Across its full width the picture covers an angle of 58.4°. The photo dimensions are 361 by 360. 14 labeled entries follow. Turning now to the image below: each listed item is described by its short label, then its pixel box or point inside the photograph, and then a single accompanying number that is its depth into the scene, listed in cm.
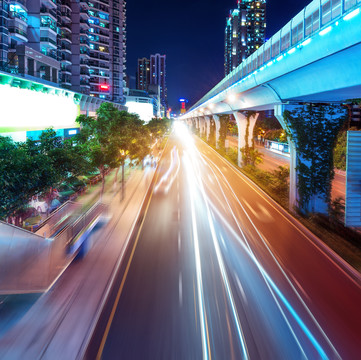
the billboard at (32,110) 1845
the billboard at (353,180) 1302
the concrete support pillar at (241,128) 3503
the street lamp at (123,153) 2172
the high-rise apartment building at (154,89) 18831
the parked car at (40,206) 1609
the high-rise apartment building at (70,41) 3599
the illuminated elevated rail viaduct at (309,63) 1011
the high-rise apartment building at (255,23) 19025
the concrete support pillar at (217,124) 5322
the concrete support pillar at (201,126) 8829
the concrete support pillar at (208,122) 7048
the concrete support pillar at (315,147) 1725
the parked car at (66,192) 1890
